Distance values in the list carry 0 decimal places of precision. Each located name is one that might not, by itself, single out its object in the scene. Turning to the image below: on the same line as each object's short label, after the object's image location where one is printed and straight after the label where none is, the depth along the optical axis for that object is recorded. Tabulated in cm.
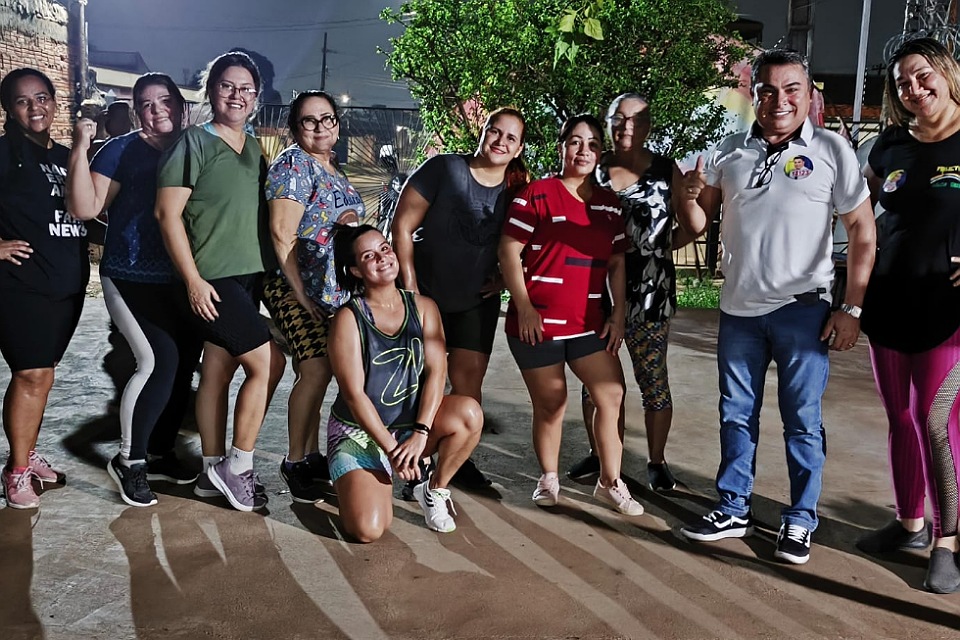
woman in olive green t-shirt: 333
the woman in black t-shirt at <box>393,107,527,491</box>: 356
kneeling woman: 322
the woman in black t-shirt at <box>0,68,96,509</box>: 335
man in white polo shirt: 305
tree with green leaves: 924
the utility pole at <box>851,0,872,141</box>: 1424
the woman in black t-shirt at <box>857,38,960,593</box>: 293
